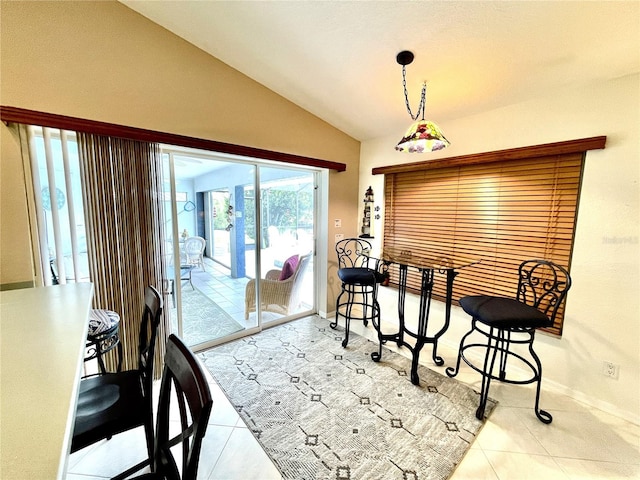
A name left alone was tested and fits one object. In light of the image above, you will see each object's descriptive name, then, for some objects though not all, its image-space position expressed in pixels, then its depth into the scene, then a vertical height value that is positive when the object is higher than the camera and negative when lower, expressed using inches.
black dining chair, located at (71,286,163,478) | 45.8 -36.1
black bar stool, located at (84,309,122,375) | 61.0 -27.8
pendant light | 70.4 +20.6
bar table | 86.8 -25.7
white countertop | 20.9 -19.2
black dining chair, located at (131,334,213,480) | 27.2 -22.5
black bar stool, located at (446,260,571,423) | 70.4 -27.2
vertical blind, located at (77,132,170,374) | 76.6 -3.6
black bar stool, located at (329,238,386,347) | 139.7 -25.1
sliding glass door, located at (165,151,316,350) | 102.1 -13.5
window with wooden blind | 85.3 +2.1
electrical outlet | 77.3 -44.8
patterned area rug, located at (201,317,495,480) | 63.1 -57.9
